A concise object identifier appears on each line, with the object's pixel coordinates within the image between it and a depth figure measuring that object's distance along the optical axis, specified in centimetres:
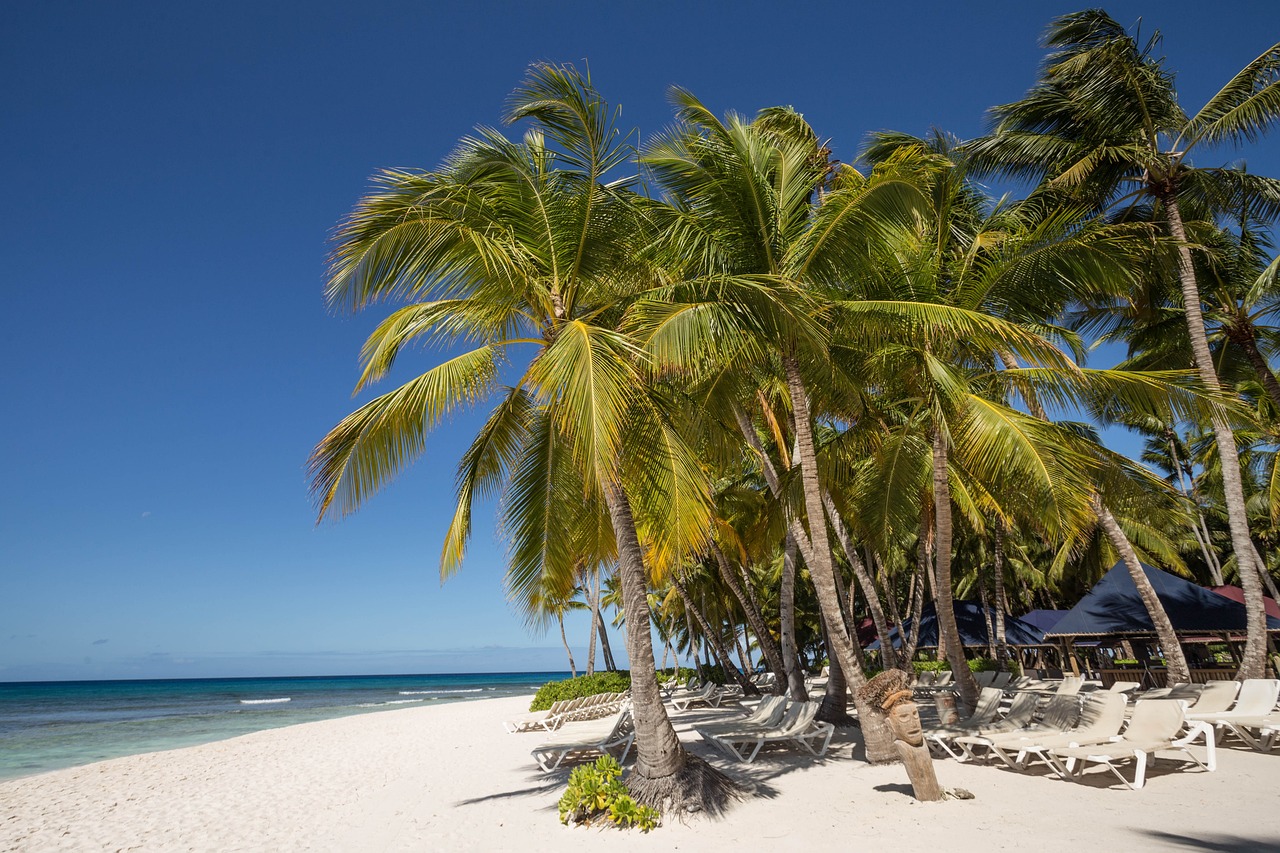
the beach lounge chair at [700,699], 1689
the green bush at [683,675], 2876
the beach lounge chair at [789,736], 834
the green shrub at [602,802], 584
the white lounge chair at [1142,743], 623
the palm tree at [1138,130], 1023
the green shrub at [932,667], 2041
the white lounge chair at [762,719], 941
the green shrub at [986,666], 1894
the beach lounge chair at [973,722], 782
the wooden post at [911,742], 589
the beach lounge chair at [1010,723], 768
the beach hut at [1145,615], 1163
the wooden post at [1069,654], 1575
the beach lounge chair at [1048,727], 726
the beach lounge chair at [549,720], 1452
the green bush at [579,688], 1900
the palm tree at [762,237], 690
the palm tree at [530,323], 619
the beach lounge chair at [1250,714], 712
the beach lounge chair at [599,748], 887
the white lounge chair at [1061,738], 670
